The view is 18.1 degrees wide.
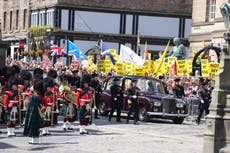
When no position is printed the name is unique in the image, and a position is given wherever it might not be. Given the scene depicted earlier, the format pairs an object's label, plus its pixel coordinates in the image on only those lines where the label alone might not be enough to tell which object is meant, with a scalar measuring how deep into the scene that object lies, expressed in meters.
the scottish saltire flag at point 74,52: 38.06
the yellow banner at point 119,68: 32.53
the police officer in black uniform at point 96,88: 25.91
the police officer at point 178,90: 26.95
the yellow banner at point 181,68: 32.34
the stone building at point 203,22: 43.50
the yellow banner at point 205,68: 29.95
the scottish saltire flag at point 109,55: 35.99
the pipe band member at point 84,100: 20.12
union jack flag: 45.03
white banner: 34.16
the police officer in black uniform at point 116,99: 25.30
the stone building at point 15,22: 64.12
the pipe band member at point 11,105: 18.97
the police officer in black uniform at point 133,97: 24.83
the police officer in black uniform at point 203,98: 25.78
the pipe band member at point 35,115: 17.31
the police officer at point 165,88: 26.72
